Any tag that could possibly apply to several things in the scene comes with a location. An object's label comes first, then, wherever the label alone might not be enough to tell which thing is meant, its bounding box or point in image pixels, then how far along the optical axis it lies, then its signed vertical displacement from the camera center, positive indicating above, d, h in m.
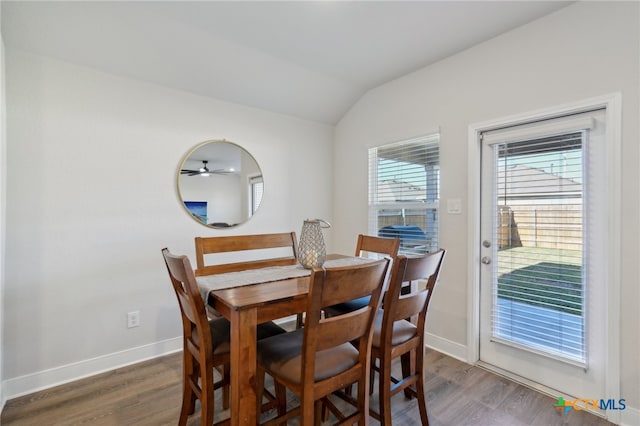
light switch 2.49 +0.03
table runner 1.49 -0.38
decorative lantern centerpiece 1.85 -0.22
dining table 1.20 -0.43
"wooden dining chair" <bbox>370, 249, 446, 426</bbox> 1.38 -0.63
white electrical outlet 2.40 -0.88
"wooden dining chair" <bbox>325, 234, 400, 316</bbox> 2.01 -0.31
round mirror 2.68 +0.26
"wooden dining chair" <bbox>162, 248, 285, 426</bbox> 1.30 -0.67
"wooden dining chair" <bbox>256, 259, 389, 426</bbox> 1.12 -0.66
